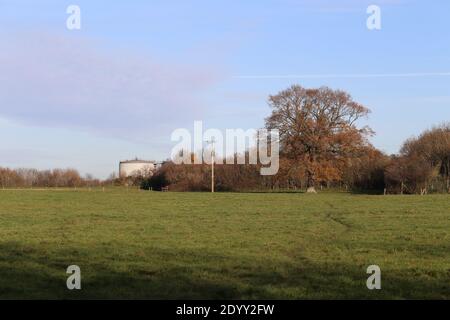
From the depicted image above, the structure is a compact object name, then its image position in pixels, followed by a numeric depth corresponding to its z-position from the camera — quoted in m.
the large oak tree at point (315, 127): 68.50
